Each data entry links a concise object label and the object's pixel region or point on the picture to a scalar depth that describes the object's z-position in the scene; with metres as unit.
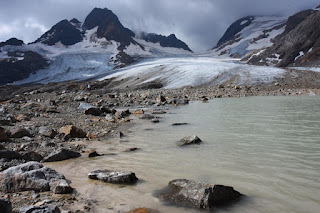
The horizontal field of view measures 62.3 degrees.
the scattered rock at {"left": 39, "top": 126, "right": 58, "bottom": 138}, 8.92
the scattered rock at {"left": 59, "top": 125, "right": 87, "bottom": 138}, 9.02
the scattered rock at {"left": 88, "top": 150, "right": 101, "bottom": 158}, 6.79
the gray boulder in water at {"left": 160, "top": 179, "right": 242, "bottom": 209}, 3.86
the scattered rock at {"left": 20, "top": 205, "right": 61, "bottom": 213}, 3.20
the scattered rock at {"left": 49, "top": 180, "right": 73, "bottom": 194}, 4.26
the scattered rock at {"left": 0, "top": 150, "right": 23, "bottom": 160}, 5.76
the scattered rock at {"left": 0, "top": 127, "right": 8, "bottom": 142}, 7.68
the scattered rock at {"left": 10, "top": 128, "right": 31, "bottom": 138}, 8.35
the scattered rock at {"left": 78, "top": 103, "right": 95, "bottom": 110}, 17.73
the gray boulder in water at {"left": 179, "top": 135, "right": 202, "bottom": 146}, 7.71
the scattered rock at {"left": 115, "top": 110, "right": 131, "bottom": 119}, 14.12
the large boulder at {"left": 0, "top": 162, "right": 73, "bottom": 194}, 4.27
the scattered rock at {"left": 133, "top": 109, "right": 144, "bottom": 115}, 15.80
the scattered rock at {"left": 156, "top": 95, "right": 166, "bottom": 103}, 22.79
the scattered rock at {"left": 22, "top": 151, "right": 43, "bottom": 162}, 6.09
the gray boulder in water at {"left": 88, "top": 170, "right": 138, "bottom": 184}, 4.86
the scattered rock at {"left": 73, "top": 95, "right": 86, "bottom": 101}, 24.12
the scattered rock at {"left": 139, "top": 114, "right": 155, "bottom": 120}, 13.67
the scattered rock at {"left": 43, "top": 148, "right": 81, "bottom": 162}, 6.39
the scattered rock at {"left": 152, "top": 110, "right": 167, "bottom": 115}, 15.81
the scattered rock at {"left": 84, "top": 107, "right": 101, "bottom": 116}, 14.59
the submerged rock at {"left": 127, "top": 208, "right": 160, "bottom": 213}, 3.65
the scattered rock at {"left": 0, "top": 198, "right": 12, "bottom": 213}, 2.99
